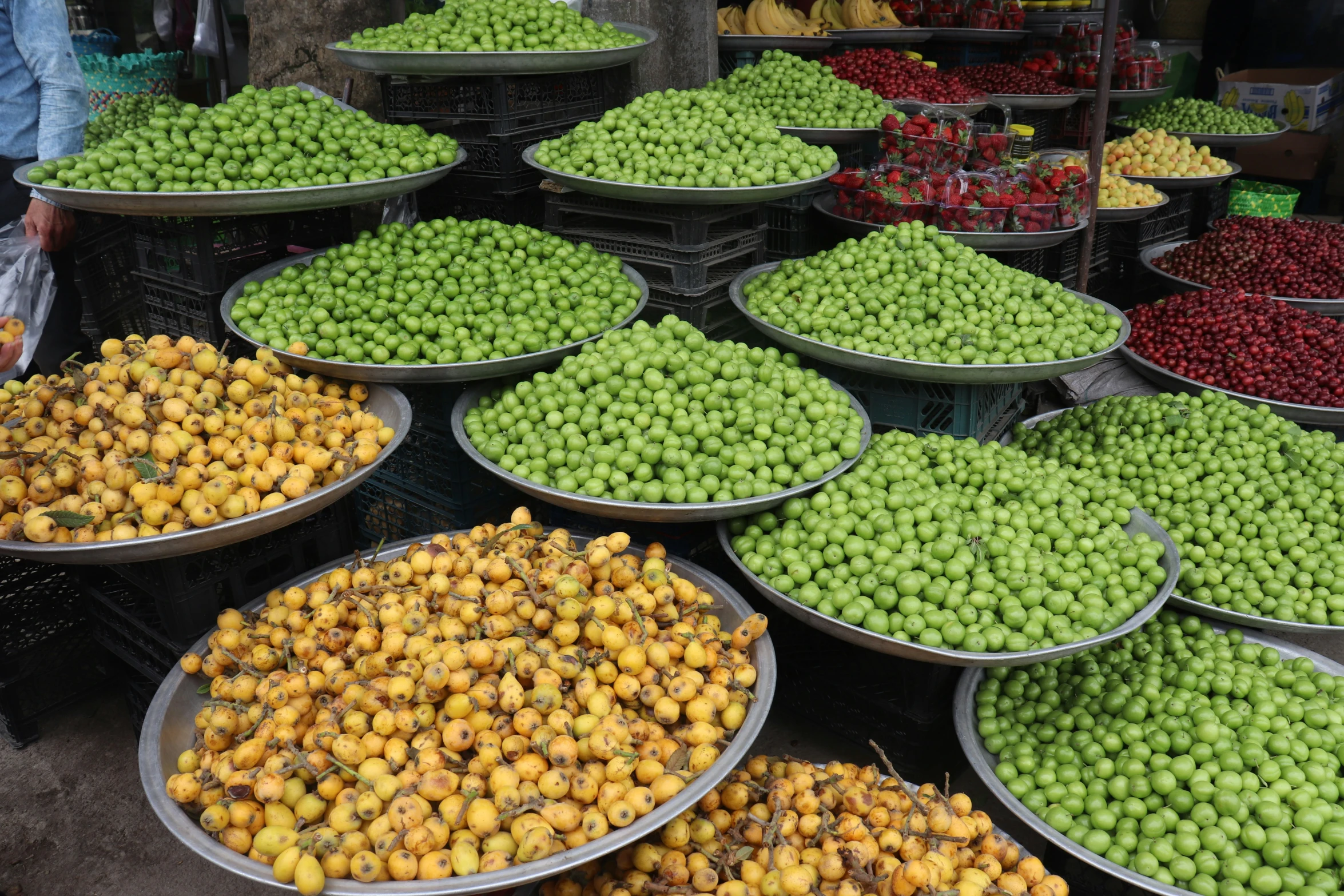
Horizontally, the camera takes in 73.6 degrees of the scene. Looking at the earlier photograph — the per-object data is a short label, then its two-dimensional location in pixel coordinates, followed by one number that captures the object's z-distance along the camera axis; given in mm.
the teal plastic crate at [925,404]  3475
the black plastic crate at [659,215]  3799
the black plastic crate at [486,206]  4328
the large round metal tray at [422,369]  3135
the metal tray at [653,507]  2734
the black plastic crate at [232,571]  2639
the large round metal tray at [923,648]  2430
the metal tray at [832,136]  5062
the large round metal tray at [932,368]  3256
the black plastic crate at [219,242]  3395
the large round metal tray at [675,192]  3582
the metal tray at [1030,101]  6984
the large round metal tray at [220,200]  2965
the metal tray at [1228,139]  7629
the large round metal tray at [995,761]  2213
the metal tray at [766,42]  6117
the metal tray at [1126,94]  7633
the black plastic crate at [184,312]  3449
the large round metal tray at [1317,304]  5281
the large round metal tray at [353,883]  1767
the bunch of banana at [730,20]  6766
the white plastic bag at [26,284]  3895
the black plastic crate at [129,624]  2834
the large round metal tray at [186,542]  2312
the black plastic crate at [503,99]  4125
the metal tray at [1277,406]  4234
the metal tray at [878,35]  7051
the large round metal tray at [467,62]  3814
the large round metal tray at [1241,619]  2930
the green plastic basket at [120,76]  6840
